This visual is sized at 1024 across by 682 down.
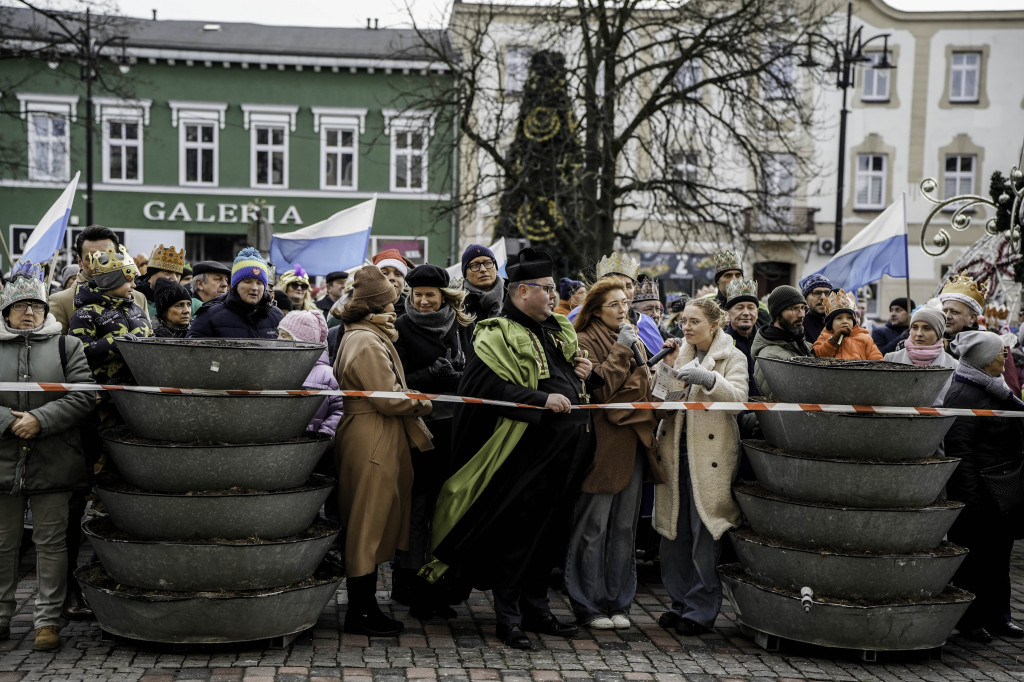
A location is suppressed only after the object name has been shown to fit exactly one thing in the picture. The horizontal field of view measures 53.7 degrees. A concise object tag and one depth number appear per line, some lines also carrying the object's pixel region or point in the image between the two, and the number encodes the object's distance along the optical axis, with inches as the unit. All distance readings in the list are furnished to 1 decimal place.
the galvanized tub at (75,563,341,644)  205.5
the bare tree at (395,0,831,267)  714.2
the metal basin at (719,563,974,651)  217.9
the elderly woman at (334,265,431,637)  229.5
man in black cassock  232.1
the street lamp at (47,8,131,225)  798.5
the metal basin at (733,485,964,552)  218.2
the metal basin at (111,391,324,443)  204.8
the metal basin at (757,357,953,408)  217.2
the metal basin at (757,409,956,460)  217.5
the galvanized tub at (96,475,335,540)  204.2
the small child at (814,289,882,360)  275.9
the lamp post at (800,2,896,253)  718.5
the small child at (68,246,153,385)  235.1
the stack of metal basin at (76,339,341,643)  204.7
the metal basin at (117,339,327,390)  204.8
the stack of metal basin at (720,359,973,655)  217.8
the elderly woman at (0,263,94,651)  215.8
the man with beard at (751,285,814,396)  268.8
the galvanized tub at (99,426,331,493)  203.8
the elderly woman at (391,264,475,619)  250.8
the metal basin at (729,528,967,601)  217.9
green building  1338.6
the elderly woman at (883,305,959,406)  256.5
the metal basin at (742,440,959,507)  217.5
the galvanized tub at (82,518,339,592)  204.7
